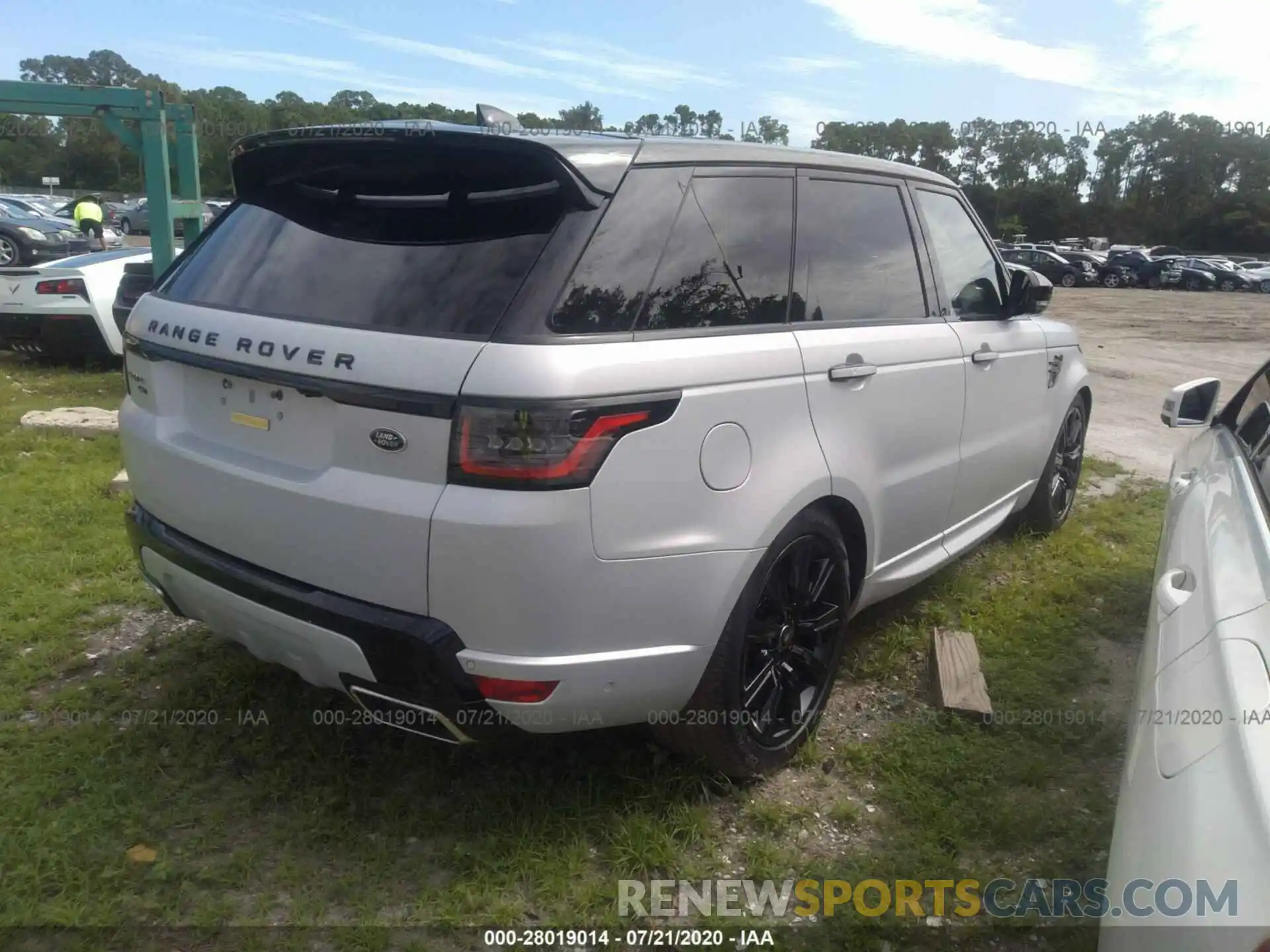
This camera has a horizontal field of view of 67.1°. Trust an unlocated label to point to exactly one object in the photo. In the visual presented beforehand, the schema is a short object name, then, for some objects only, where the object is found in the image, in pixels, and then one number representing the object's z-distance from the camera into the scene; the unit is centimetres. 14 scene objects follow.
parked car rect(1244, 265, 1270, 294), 3722
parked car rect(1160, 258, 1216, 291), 3744
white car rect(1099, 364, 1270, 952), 121
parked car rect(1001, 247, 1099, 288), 3741
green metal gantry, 747
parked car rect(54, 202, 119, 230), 3026
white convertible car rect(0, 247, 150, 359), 844
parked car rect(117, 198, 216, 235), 3688
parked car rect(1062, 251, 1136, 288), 3806
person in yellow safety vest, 1841
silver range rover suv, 212
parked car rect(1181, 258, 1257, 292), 3750
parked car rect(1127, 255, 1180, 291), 3791
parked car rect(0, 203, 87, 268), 1598
